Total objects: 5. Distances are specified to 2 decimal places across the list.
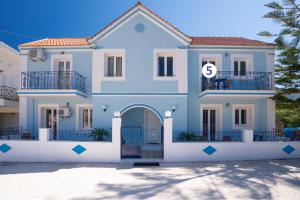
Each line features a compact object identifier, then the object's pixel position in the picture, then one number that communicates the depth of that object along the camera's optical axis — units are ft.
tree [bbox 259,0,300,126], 48.08
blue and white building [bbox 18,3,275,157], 49.93
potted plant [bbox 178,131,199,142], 46.88
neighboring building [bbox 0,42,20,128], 58.85
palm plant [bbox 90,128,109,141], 47.98
